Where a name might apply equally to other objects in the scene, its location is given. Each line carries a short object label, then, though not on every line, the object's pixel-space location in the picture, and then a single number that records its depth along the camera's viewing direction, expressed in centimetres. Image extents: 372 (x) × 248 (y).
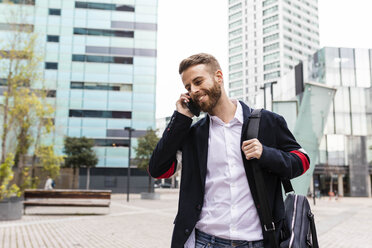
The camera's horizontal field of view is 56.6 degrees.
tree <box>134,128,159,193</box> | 3278
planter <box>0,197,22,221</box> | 1240
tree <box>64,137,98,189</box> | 3856
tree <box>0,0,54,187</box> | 1419
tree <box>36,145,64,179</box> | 2211
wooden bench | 1541
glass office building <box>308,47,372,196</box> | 4744
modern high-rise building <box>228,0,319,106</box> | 10288
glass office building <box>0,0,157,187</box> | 4741
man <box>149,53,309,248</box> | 184
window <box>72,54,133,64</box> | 4881
